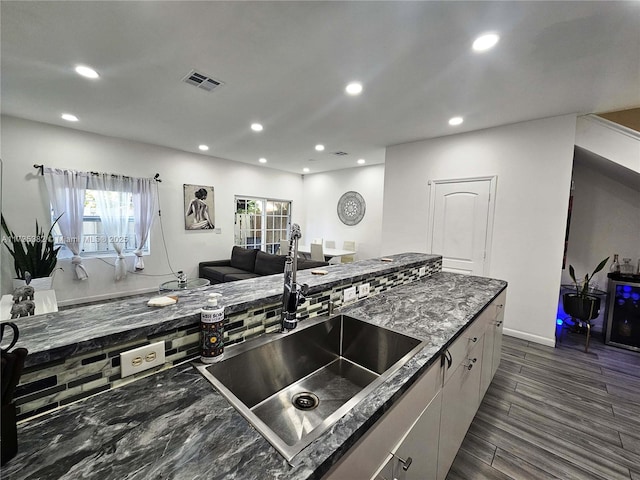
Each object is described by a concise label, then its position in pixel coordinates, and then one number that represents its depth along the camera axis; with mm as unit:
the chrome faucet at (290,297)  1116
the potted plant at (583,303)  2959
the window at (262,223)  6219
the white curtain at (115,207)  4195
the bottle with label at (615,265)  3102
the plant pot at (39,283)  3355
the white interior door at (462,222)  3461
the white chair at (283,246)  6361
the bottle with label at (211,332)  864
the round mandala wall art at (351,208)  6246
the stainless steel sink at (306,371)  862
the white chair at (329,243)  6715
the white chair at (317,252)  5418
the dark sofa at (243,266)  4298
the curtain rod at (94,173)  3663
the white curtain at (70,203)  3771
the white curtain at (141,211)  4531
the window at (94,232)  4004
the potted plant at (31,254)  3379
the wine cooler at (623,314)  2838
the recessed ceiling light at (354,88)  2431
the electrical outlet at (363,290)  1659
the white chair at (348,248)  6160
